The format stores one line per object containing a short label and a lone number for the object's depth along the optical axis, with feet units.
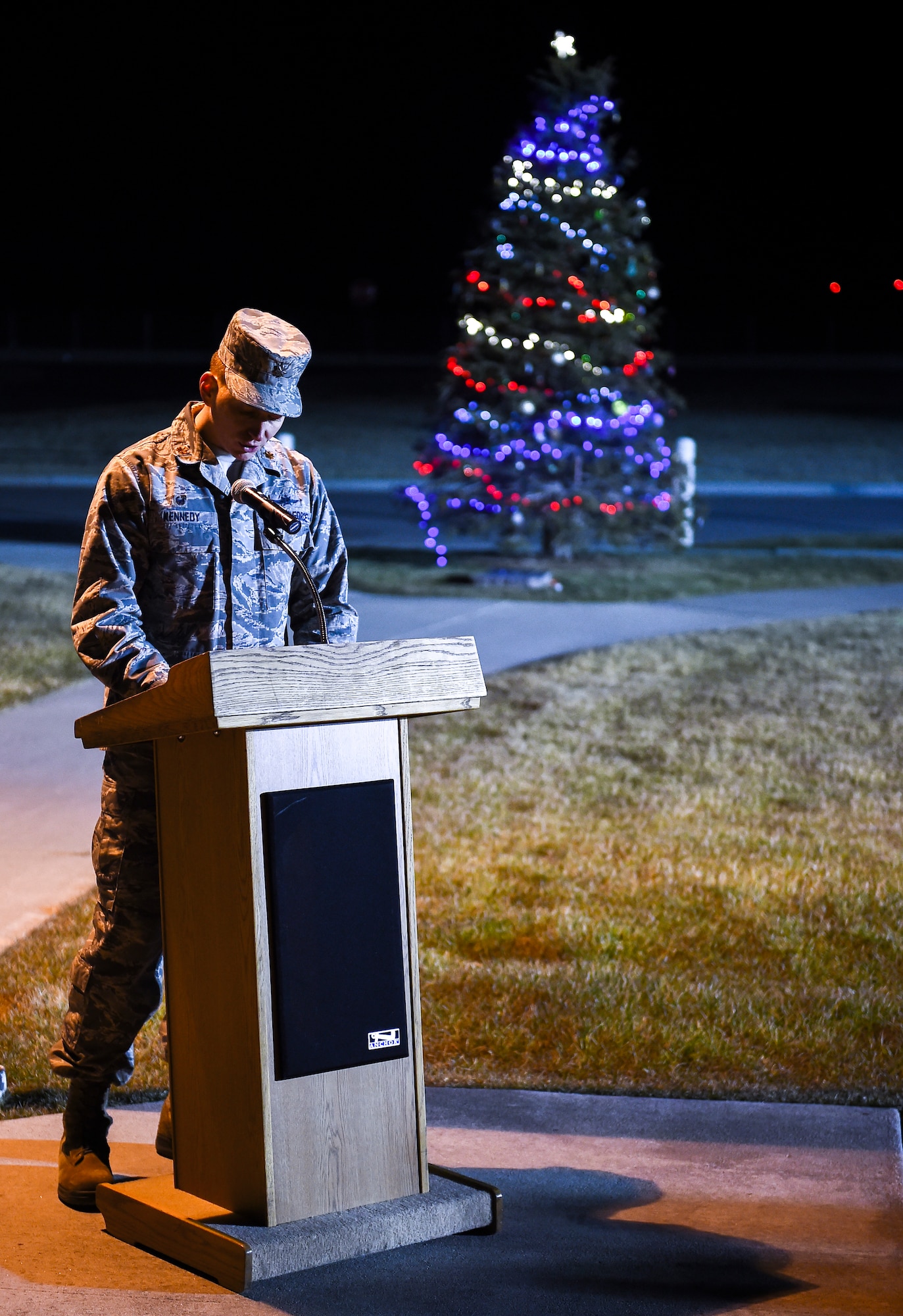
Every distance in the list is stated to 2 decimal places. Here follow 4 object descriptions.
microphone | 23.32
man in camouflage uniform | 23.67
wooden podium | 20.98
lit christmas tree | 99.19
